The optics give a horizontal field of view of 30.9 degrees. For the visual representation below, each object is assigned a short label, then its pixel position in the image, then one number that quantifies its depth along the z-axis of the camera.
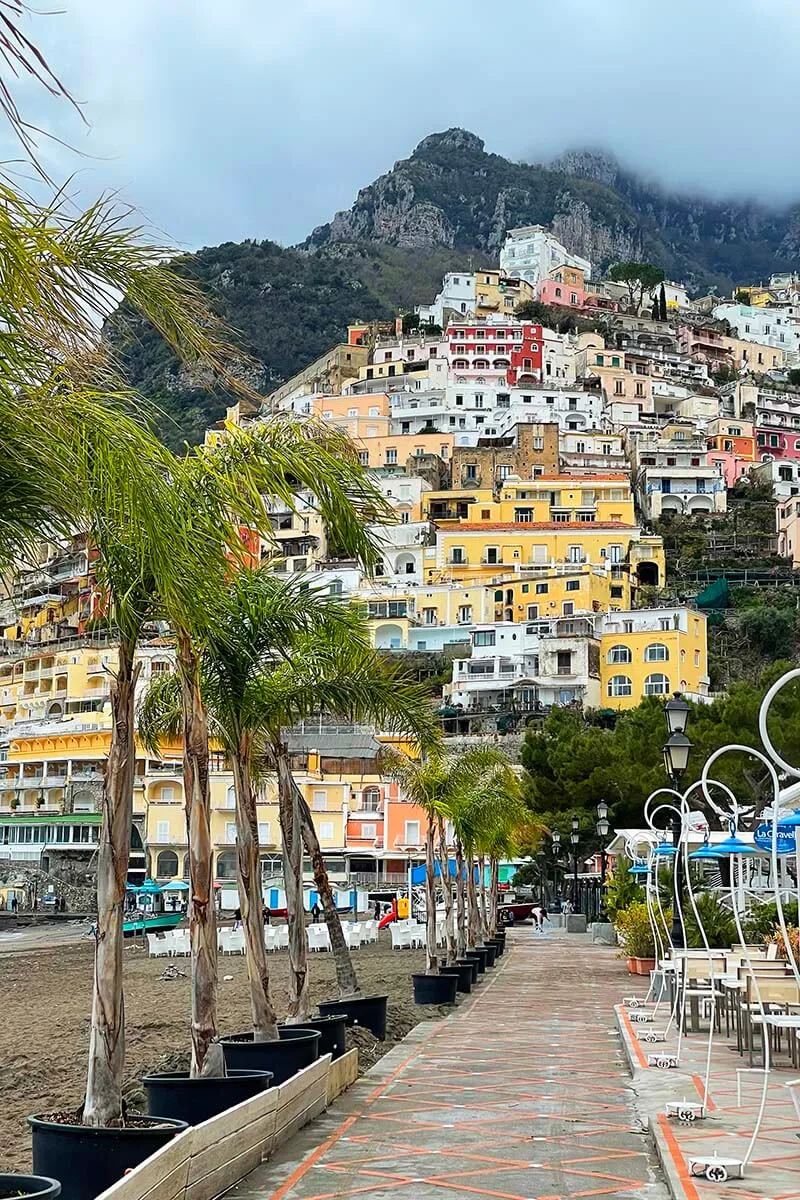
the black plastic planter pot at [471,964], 24.64
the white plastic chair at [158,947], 40.00
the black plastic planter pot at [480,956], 28.52
